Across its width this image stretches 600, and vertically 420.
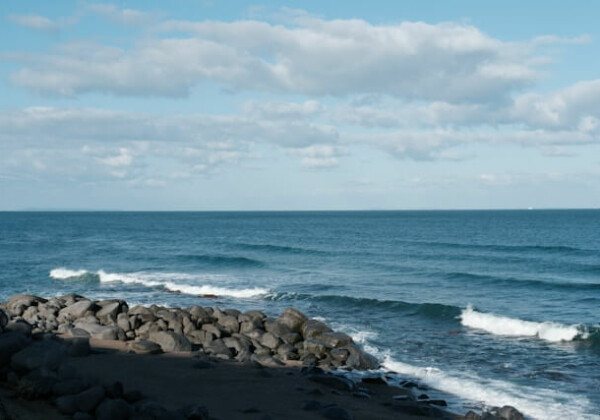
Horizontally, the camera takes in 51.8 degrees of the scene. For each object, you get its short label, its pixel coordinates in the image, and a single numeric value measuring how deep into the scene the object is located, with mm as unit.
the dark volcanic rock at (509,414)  15000
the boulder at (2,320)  15630
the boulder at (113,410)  11406
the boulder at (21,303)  26172
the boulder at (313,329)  22922
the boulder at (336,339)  21734
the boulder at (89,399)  11727
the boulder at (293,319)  23922
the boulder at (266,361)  19781
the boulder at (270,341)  22109
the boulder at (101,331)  21641
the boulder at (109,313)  24109
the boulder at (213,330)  22828
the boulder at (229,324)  23828
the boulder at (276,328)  23359
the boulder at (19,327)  16003
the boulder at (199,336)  22312
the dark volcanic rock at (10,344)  13445
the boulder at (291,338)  22703
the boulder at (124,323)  22938
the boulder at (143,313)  23738
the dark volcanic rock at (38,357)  13133
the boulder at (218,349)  20553
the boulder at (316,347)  21484
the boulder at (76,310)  24797
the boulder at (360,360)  20141
